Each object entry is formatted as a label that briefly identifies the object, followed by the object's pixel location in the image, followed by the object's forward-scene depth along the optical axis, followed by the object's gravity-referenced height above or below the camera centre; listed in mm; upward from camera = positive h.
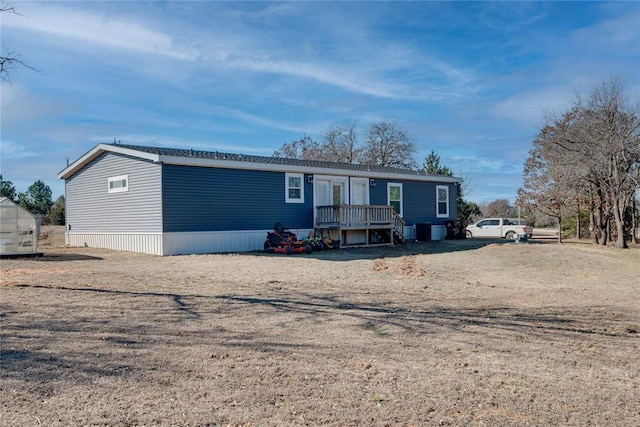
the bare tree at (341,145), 42250 +7393
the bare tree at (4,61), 8836 +3169
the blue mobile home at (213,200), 15852 +1167
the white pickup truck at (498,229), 27603 -151
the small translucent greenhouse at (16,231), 13688 +104
